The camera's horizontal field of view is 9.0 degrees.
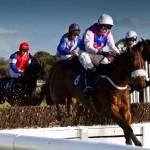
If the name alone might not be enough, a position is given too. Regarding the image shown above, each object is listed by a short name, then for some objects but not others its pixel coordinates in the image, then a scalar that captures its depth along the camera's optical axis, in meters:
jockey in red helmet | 22.49
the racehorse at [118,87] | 14.22
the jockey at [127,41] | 18.37
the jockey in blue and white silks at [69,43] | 18.97
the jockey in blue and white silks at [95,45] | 15.80
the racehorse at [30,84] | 21.91
